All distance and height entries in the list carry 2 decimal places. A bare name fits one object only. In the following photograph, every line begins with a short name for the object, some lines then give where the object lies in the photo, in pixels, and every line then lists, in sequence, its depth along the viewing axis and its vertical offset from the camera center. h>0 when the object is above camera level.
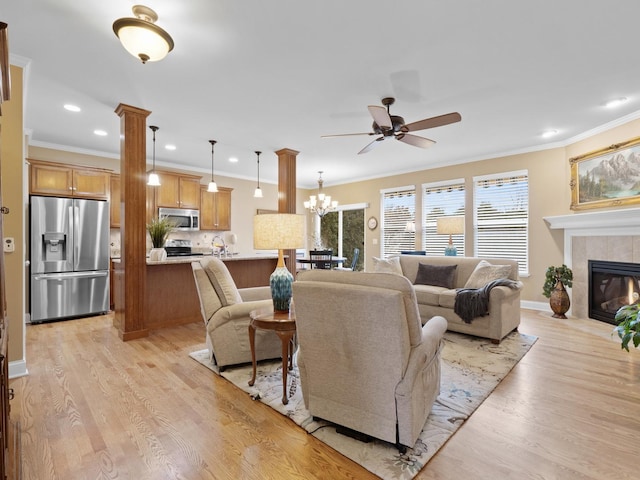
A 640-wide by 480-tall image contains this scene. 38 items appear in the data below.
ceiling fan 3.07 +1.21
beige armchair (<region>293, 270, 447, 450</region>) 1.66 -0.61
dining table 6.58 -0.43
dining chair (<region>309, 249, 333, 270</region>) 6.59 -0.37
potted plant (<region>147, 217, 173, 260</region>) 4.46 +0.10
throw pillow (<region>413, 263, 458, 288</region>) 4.54 -0.51
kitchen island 4.14 -0.70
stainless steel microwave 6.13 +0.47
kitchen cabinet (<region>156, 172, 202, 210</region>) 6.09 +0.97
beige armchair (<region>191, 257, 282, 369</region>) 2.85 -0.70
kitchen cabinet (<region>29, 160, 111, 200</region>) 4.63 +0.92
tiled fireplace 4.09 -0.01
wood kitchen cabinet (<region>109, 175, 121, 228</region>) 5.44 +0.66
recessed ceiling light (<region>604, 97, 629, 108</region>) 3.61 +1.58
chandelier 6.71 +0.78
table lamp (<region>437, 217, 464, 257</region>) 5.24 +0.25
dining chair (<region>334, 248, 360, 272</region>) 7.30 -0.48
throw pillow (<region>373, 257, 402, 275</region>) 5.08 -0.40
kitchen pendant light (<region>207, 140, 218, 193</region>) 5.35 +0.89
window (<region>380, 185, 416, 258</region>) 7.00 +0.48
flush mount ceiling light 2.06 +1.35
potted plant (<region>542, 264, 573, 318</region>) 4.69 -0.70
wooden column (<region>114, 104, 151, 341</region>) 3.74 +0.23
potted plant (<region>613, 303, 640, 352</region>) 2.32 -0.64
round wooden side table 2.25 -0.60
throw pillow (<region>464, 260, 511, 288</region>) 4.03 -0.43
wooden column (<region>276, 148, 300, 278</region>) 5.46 +0.97
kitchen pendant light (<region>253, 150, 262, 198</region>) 6.14 +0.91
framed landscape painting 4.07 +0.87
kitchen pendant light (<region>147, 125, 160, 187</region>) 4.22 +0.84
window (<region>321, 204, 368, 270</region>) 8.09 +0.26
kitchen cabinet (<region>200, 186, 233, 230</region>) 6.76 +0.68
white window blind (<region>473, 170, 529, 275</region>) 5.50 +0.43
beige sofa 3.57 -0.68
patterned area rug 1.74 -1.16
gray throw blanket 3.61 -0.69
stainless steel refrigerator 4.45 -0.24
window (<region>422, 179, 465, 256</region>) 6.25 +0.65
